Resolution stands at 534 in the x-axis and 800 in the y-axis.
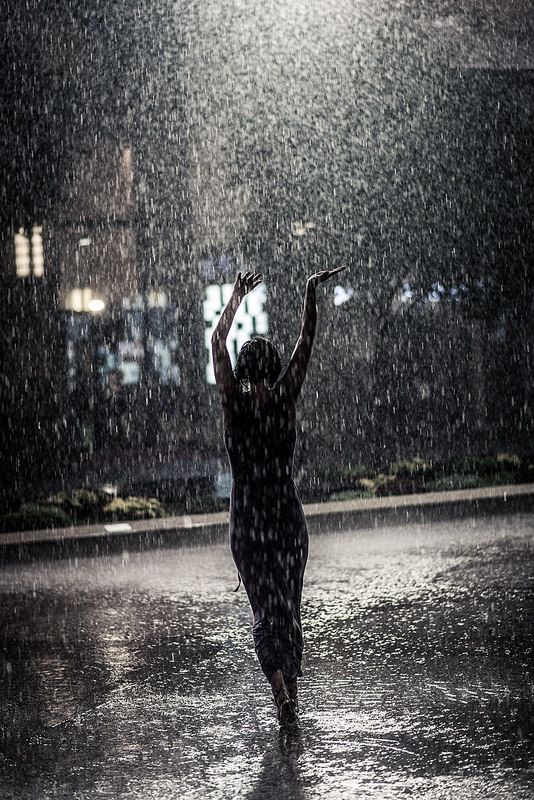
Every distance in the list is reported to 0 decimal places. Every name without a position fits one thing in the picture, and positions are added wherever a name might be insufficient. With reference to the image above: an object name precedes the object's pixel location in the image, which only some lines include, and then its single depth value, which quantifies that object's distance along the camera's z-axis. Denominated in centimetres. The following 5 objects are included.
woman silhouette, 541
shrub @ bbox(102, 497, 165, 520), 1348
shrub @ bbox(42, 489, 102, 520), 1397
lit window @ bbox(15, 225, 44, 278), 2580
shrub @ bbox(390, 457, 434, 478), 1639
